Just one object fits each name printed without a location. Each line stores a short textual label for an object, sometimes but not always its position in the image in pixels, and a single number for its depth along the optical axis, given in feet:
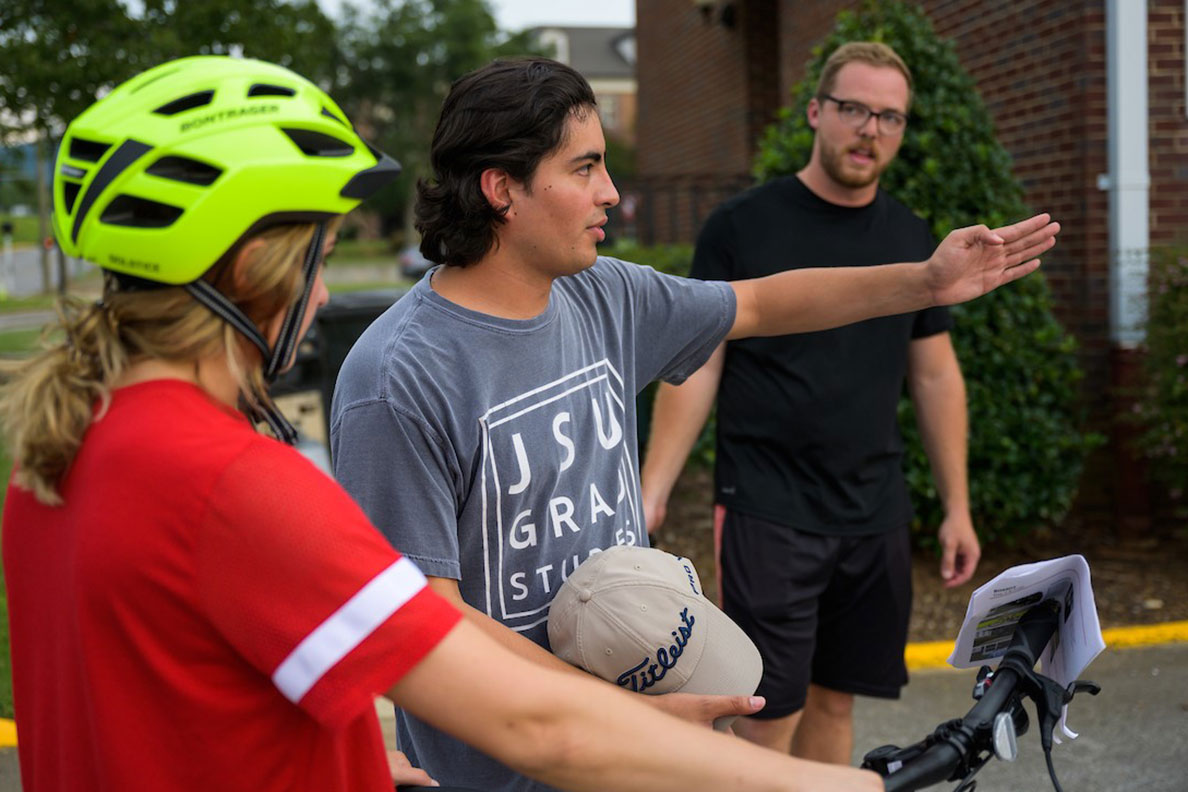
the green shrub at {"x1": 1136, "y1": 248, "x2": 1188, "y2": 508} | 19.94
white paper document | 6.12
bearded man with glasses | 12.11
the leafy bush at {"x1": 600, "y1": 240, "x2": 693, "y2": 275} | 26.03
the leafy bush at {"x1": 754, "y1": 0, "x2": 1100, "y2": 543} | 20.34
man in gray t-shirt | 6.95
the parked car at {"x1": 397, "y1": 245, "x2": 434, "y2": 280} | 133.90
